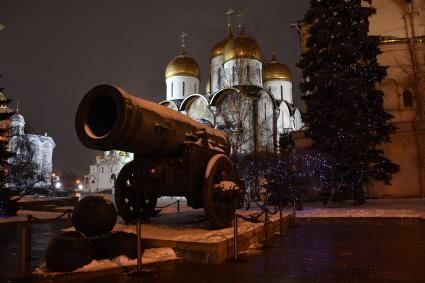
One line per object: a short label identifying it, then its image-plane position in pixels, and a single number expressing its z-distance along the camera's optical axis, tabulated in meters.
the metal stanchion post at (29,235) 6.64
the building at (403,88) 23.59
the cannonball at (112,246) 5.69
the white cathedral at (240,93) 30.05
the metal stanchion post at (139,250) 5.21
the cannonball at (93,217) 5.72
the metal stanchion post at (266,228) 7.44
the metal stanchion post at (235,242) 6.01
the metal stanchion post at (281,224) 9.44
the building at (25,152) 27.39
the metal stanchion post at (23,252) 4.93
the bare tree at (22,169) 26.29
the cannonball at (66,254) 5.15
